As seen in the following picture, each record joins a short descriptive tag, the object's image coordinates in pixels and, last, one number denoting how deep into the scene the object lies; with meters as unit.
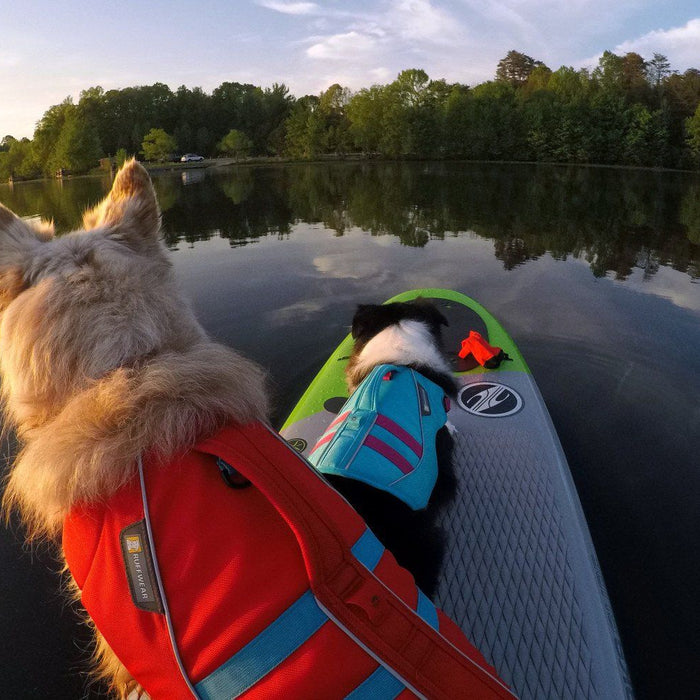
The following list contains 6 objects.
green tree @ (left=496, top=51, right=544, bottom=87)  104.94
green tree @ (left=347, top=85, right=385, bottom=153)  73.38
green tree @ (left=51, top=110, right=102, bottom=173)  65.19
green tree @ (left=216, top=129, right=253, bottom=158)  77.56
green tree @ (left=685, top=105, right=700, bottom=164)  48.31
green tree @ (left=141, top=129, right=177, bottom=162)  70.25
